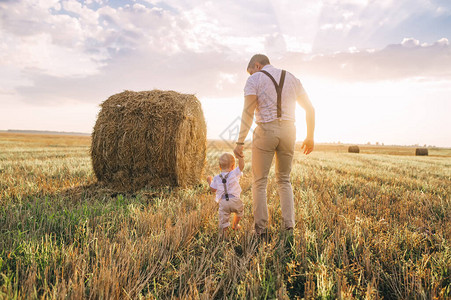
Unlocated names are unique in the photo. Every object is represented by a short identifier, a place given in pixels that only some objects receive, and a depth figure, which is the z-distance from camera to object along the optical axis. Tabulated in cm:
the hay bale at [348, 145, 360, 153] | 3584
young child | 357
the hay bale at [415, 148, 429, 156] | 3657
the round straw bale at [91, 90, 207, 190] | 631
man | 347
